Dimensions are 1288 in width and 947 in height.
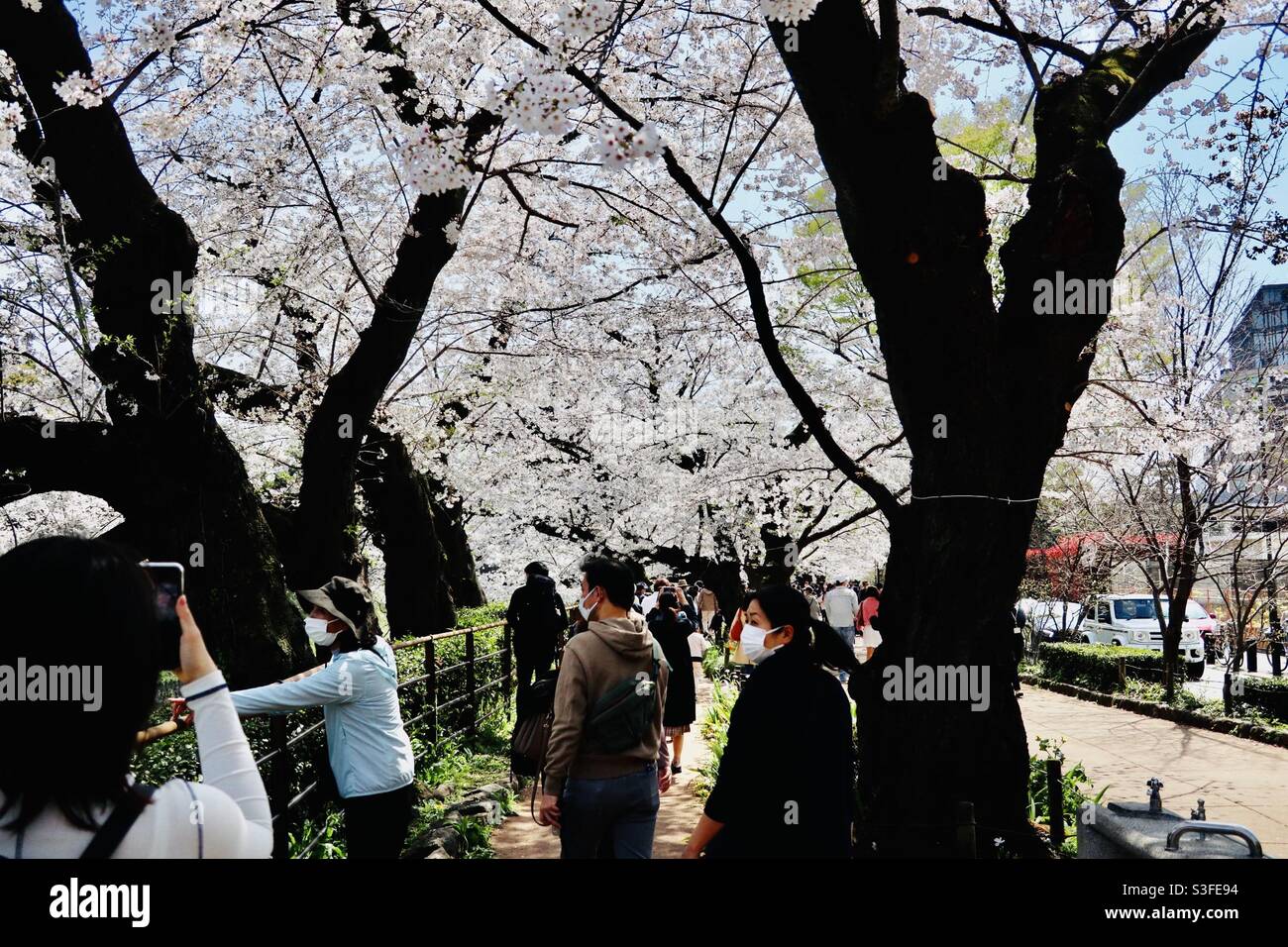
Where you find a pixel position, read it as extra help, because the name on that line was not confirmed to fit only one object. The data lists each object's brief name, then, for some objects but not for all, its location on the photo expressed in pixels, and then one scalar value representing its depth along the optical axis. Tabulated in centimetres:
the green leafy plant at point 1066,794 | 679
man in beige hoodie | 385
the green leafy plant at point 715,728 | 872
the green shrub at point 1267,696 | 1227
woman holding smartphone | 149
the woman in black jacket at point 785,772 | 321
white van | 2375
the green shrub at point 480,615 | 1492
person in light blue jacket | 387
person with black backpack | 935
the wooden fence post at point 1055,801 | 592
